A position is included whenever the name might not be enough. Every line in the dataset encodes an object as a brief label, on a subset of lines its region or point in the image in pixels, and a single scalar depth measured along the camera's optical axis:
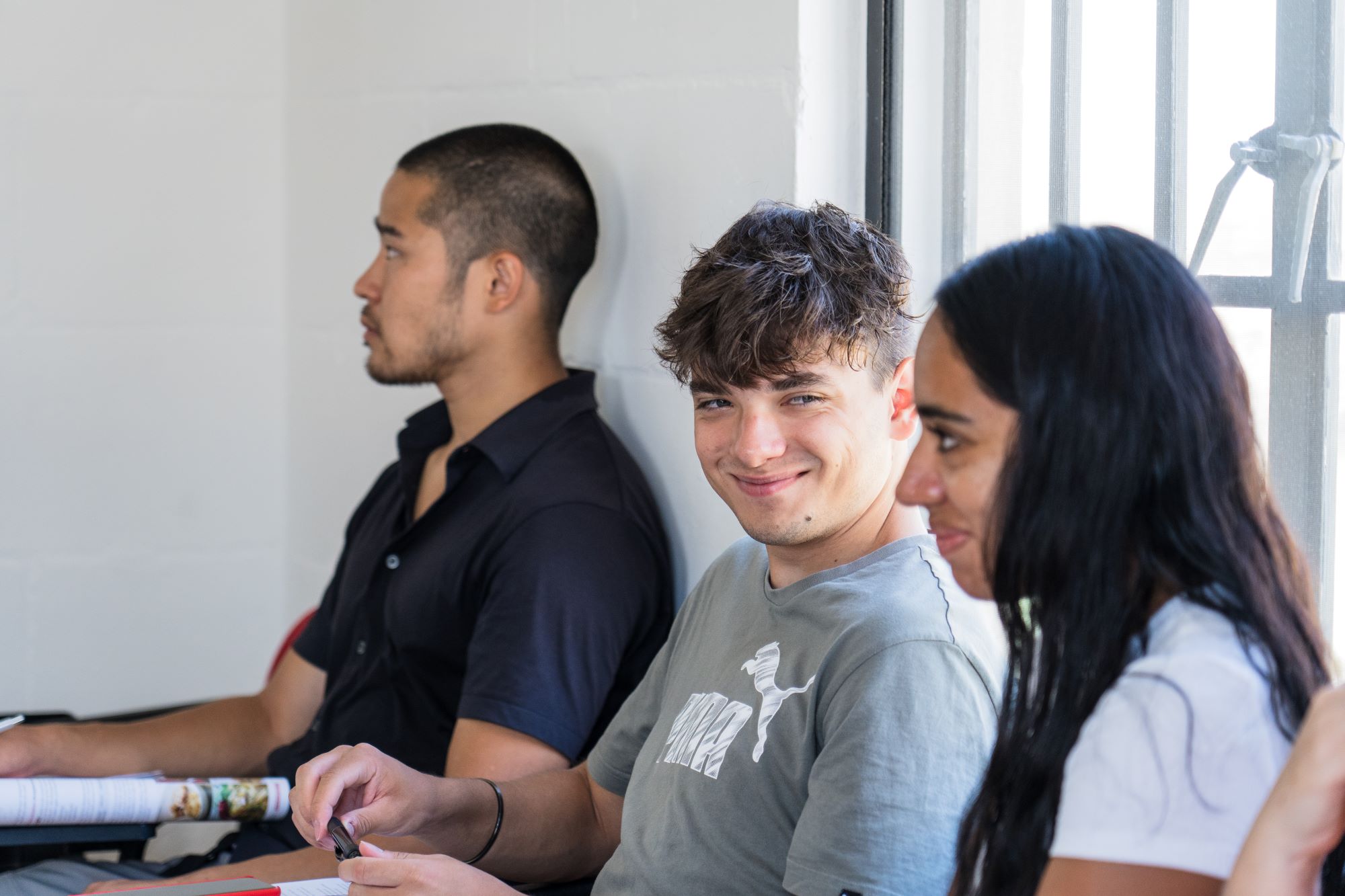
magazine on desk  2.63
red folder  2.43
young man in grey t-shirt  2.30
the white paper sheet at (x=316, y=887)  2.54
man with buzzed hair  2.66
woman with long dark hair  1.81
